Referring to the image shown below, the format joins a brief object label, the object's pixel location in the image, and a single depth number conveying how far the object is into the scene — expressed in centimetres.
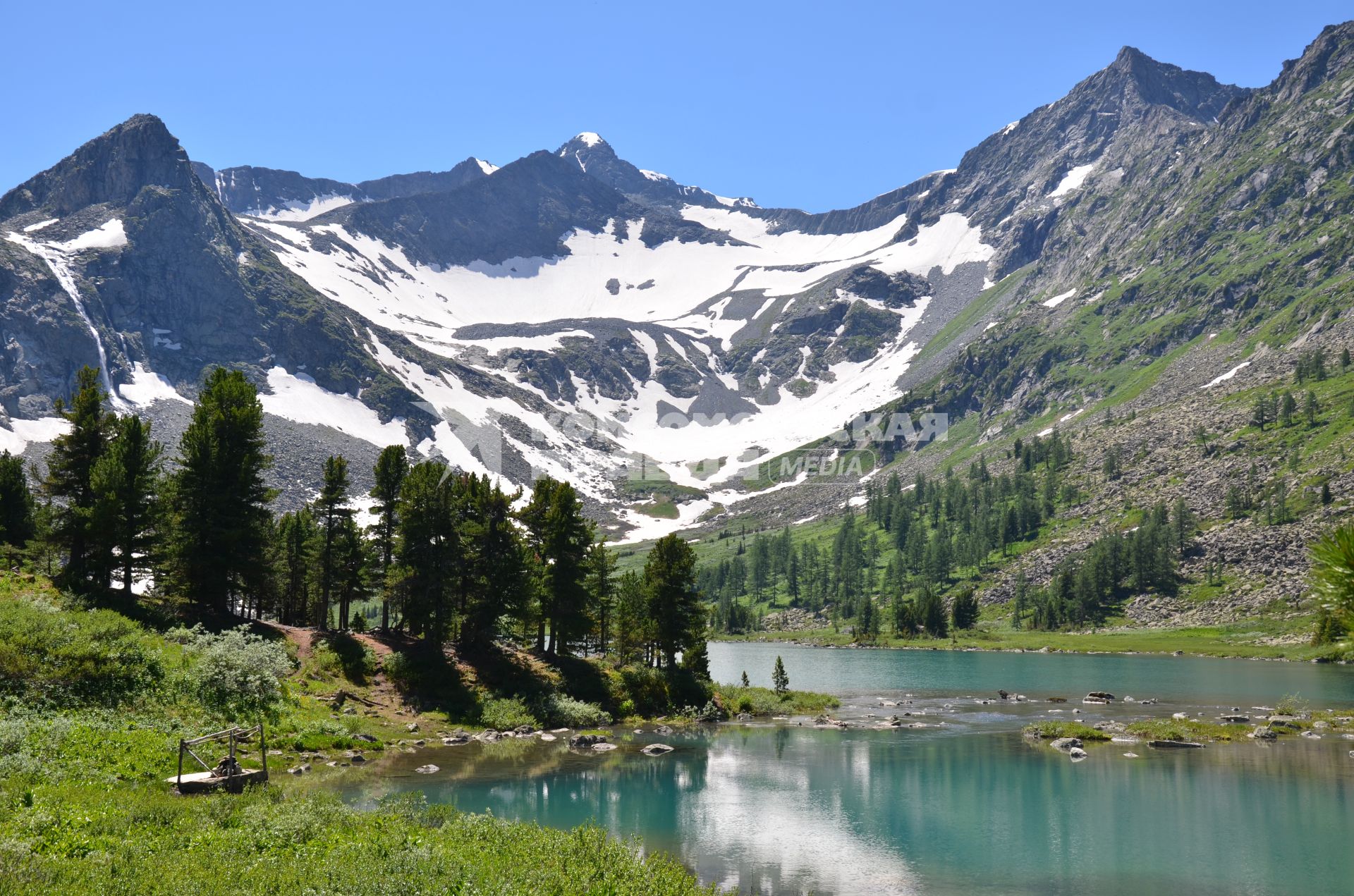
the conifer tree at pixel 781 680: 7588
